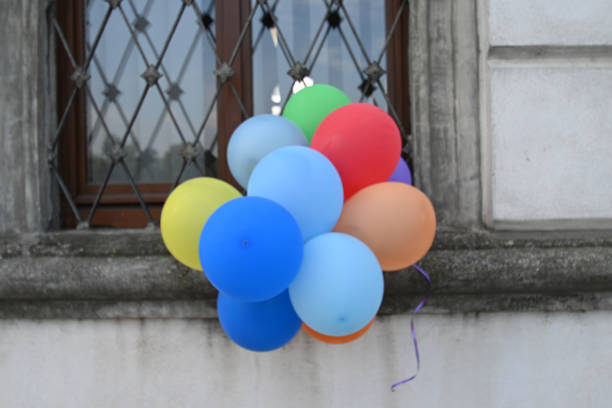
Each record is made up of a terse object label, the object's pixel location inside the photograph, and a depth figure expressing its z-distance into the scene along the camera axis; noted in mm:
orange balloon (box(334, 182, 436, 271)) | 1209
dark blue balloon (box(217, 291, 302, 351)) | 1291
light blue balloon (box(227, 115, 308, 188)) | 1365
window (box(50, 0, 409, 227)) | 1926
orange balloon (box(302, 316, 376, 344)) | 1365
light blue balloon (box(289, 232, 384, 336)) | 1105
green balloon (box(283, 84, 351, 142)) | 1443
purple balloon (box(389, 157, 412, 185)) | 1524
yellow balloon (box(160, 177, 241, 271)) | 1279
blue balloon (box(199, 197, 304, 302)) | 1040
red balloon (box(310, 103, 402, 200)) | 1246
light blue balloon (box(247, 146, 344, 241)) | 1146
